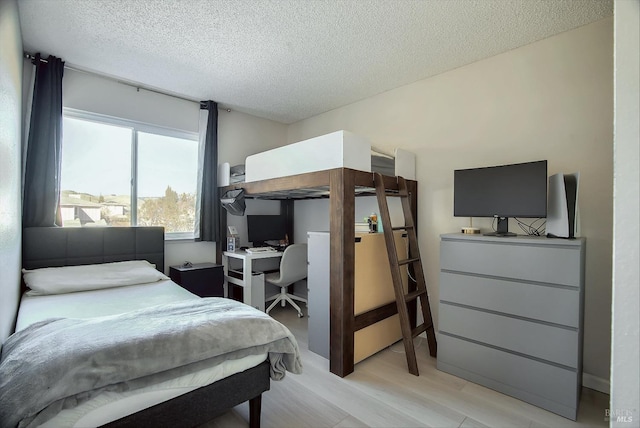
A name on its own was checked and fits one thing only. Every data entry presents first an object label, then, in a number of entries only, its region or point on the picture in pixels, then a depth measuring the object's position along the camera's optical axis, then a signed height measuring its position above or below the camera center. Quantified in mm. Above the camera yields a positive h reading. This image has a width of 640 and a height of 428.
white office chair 3451 -739
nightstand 3176 -769
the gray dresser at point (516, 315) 1773 -707
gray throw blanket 1062 -632
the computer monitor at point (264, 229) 4016 -245
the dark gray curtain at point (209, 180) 3600 +395
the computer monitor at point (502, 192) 2072 +175
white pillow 2328 -596
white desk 3393 -848
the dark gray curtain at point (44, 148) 2529 +553
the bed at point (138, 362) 1087 -690
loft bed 2264 -368
